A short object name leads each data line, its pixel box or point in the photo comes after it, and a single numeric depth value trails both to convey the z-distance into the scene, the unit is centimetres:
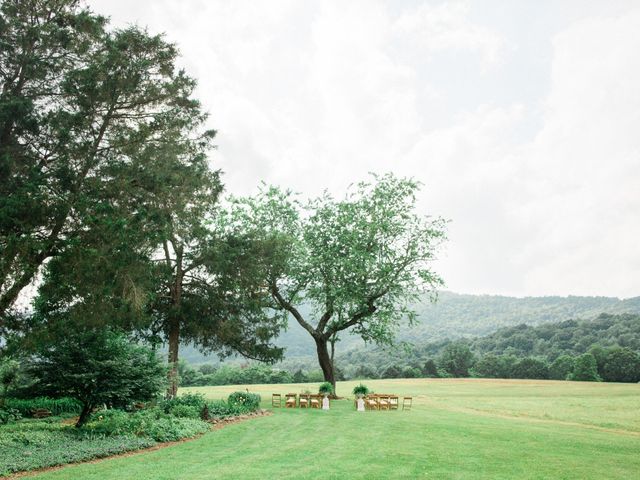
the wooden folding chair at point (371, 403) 2698
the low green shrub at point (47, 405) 2148
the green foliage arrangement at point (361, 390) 3017
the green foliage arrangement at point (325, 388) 2995
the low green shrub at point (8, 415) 1948
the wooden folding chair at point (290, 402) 2794
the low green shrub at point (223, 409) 2119
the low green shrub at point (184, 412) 1938
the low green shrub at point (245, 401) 2343
